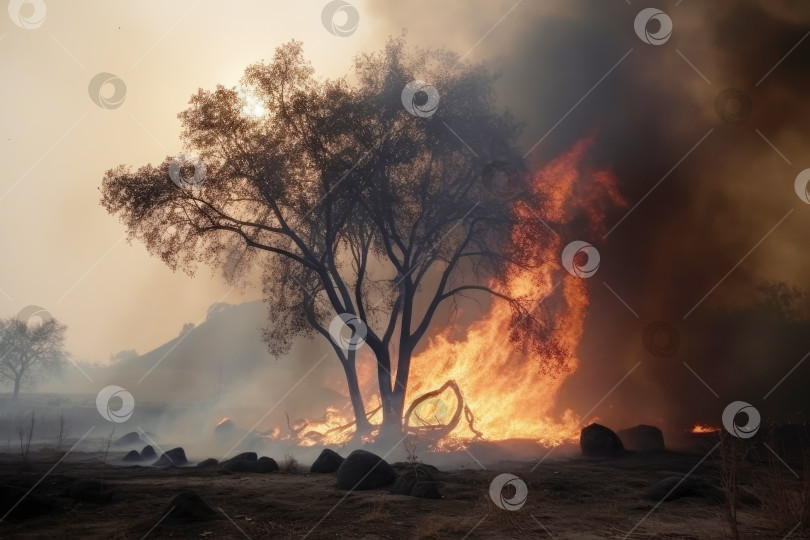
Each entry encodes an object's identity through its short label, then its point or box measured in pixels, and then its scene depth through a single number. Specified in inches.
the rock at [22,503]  344.8
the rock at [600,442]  724.0
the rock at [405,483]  462.3
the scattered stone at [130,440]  1043.2
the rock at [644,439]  784.9
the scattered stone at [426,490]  446.0
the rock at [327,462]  609.3
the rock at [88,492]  396.2
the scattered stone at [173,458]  706.8
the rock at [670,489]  451.8
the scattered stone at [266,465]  609.3
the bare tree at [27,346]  1994.3
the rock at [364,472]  483.5
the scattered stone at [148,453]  792.3
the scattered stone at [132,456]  764.0
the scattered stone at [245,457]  630.2
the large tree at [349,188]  816.9
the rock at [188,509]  337.7
